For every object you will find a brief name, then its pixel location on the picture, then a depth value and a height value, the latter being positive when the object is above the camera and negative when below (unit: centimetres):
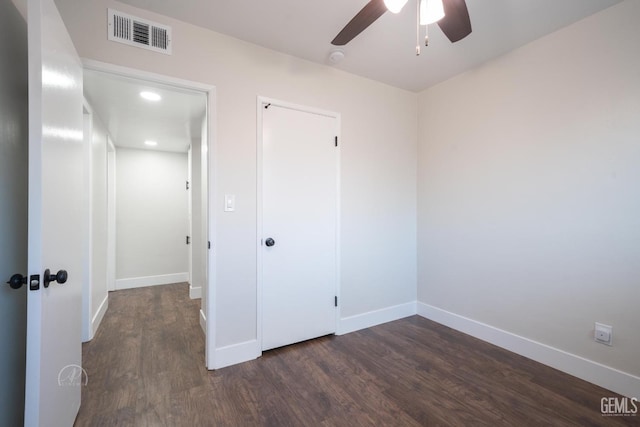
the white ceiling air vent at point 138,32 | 182 +125
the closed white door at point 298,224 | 240 -9
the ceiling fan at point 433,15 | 136 +106
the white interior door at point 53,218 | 107 -2
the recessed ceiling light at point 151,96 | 254 +112
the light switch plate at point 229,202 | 220 +10
